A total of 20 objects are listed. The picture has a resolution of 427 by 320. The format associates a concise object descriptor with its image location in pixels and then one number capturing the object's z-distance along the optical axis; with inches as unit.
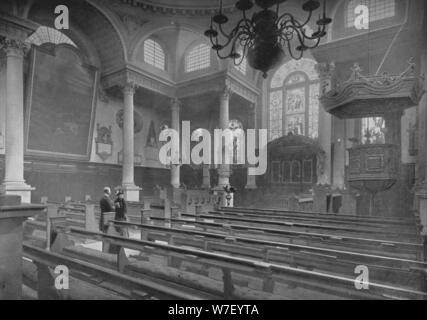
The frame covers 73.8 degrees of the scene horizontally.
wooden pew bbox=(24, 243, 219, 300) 84.1
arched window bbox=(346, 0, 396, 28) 439.9
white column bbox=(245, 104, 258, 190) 649.6
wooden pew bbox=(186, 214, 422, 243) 153.5
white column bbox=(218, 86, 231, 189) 532.1
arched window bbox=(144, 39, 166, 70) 581.0
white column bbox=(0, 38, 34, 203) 351.9
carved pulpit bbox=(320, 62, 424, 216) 259.4
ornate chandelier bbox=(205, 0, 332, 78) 186.2
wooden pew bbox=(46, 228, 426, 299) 83.4
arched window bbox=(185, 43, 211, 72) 603.8
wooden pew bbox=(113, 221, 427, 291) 103.9
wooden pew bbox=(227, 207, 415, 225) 200.0
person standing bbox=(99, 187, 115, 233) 249.8
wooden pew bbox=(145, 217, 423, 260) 127.8
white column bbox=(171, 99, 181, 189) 620.1
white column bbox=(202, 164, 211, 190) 704.4
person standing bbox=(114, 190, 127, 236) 259.8
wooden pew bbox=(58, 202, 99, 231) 261.6
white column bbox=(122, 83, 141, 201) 517.0
